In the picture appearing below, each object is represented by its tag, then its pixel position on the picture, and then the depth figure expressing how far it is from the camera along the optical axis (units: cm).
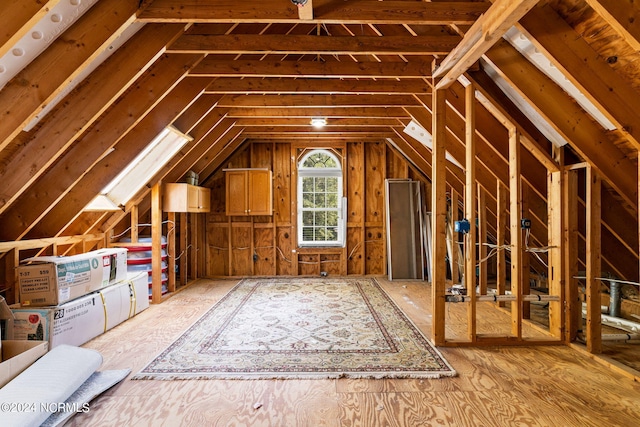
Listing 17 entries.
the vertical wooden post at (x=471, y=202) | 291
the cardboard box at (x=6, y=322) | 252
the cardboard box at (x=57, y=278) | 280
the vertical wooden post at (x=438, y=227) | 296
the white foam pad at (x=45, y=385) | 172
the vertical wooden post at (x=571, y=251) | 300
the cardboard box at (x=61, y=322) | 265
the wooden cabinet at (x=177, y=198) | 473
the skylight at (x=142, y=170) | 397
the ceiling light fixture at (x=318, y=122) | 482
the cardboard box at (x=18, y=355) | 198
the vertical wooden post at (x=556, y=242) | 302
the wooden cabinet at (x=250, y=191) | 596
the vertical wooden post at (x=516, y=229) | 298
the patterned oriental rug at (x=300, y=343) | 246
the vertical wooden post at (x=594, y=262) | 276
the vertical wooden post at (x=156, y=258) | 440
